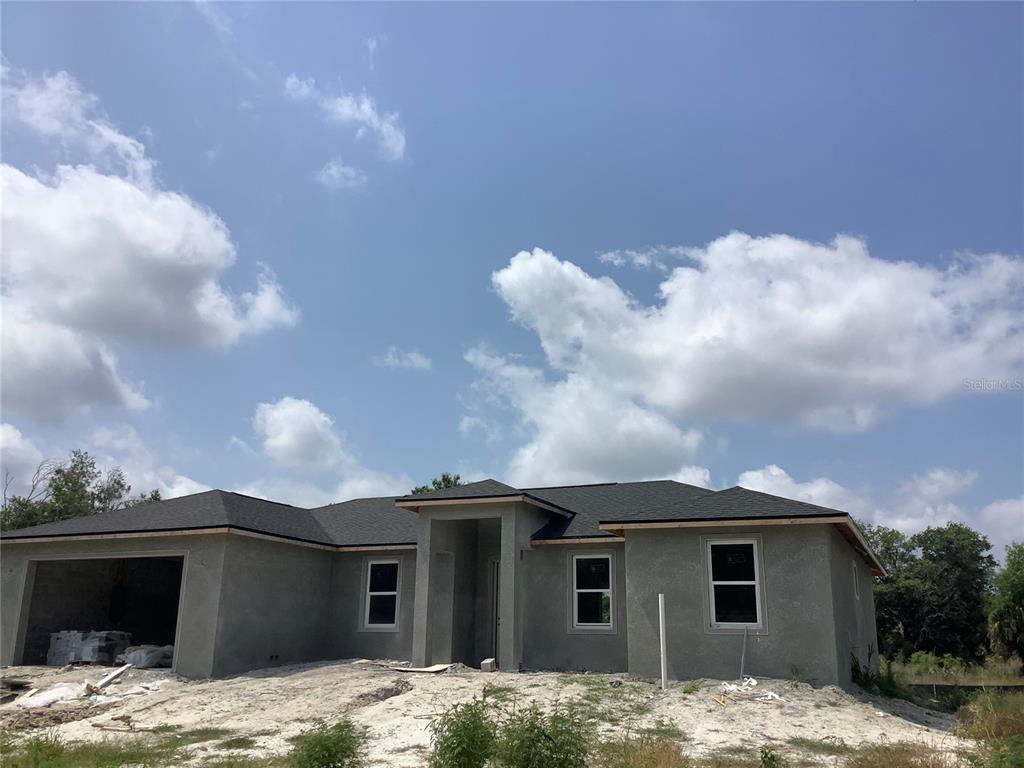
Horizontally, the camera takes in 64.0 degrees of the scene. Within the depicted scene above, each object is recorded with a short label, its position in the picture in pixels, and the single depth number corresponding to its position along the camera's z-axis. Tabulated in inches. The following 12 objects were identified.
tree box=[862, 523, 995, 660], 1678.2
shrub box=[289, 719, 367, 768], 360.2
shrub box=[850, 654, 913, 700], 715.4
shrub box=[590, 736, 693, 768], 377.1
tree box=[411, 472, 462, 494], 1910.7
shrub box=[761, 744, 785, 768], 350.5
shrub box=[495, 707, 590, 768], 321.1
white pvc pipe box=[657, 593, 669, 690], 659.9
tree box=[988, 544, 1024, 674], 1461.6
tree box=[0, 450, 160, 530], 1724.9
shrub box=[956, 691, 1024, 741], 483.5
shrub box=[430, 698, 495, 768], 338.6
